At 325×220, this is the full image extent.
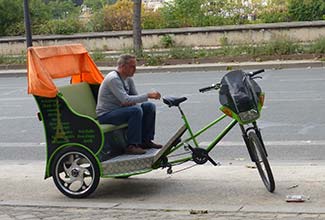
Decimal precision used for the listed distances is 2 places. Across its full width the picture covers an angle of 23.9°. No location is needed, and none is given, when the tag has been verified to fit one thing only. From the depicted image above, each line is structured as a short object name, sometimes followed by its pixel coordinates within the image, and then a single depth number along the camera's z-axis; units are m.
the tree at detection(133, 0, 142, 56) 27.10
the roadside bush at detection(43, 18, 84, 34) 34.12
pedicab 7.52
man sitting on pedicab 7.91
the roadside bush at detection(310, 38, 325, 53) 23.44
